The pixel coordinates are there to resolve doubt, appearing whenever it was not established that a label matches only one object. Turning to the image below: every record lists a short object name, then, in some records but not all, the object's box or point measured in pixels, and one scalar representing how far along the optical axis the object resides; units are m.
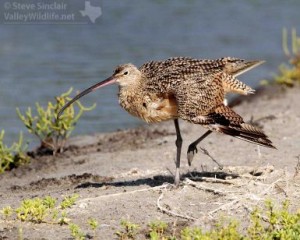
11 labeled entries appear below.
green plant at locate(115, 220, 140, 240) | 12.47
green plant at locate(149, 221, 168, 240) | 12.35
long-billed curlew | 14.69
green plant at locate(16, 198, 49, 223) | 12.96
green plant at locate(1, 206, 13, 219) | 12.90
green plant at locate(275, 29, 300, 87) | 25.98
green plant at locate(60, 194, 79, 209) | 13.45
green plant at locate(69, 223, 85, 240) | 12.03
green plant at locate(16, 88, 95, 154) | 19.47
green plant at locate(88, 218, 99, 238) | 12.12
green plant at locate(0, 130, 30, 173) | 19.11
